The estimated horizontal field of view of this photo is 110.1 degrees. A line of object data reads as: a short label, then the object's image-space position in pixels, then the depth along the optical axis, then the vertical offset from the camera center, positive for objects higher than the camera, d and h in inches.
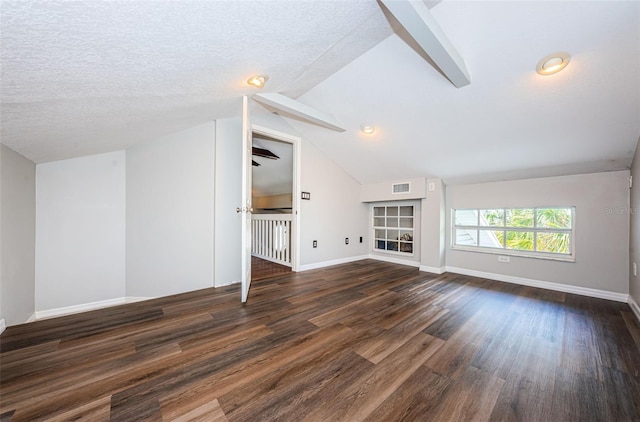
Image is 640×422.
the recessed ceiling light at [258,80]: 76.8 +45.9
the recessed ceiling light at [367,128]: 116.5 +43.4
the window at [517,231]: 111.7 -10.7
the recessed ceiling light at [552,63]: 63.4 +43.6
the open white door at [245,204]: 87.5 +2.3
